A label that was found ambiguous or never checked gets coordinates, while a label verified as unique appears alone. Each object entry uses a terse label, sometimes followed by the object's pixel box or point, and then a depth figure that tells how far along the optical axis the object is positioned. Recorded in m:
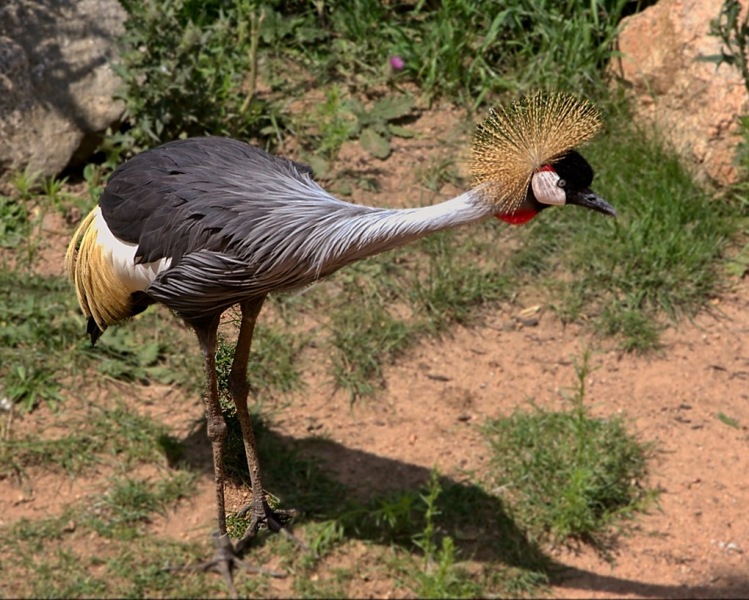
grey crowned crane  4.62
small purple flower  9.40
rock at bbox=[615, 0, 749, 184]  8.58
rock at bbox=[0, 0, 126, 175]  8.54
